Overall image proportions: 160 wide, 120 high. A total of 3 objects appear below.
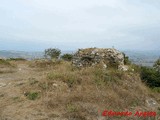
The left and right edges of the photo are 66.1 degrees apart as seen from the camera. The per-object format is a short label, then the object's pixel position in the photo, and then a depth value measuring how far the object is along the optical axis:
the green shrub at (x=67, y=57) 13.35
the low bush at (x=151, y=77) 6.29
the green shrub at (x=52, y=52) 15.54
